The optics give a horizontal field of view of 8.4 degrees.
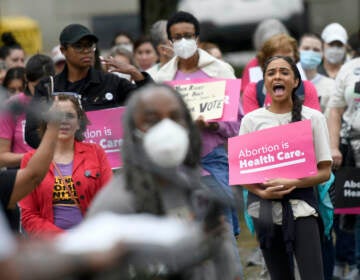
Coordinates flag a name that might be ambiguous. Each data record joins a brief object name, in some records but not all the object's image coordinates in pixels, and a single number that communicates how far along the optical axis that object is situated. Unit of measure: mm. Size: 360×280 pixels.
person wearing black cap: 16126
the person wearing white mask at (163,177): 9763
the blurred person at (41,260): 8213
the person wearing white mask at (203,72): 17122
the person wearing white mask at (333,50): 23095
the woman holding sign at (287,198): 15302
